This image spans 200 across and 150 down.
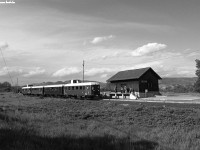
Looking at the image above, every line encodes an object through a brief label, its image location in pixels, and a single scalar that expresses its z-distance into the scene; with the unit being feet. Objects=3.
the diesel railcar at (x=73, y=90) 140.97
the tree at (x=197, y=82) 160.04
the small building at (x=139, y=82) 157.48
